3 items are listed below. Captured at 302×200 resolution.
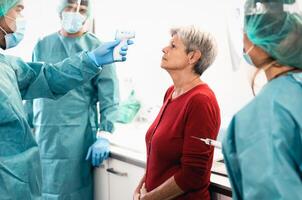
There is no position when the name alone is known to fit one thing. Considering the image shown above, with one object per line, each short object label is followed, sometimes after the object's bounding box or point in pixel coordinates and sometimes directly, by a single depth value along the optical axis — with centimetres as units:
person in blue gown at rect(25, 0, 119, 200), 194
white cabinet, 180
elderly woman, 125
